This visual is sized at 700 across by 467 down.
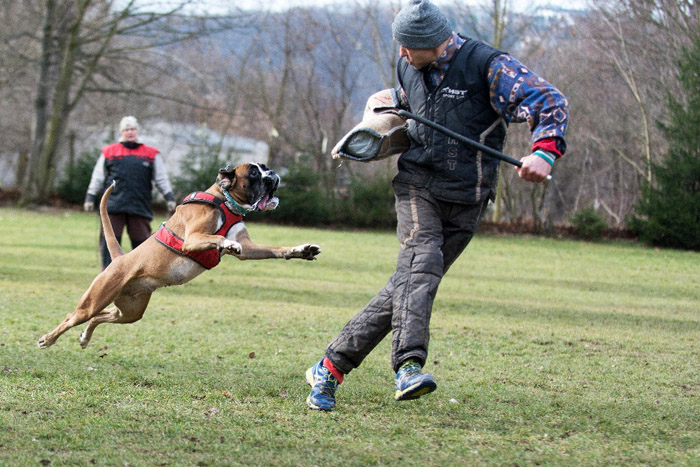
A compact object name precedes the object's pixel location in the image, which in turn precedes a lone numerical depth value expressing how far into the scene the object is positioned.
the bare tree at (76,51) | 24.86
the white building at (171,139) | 39.59
